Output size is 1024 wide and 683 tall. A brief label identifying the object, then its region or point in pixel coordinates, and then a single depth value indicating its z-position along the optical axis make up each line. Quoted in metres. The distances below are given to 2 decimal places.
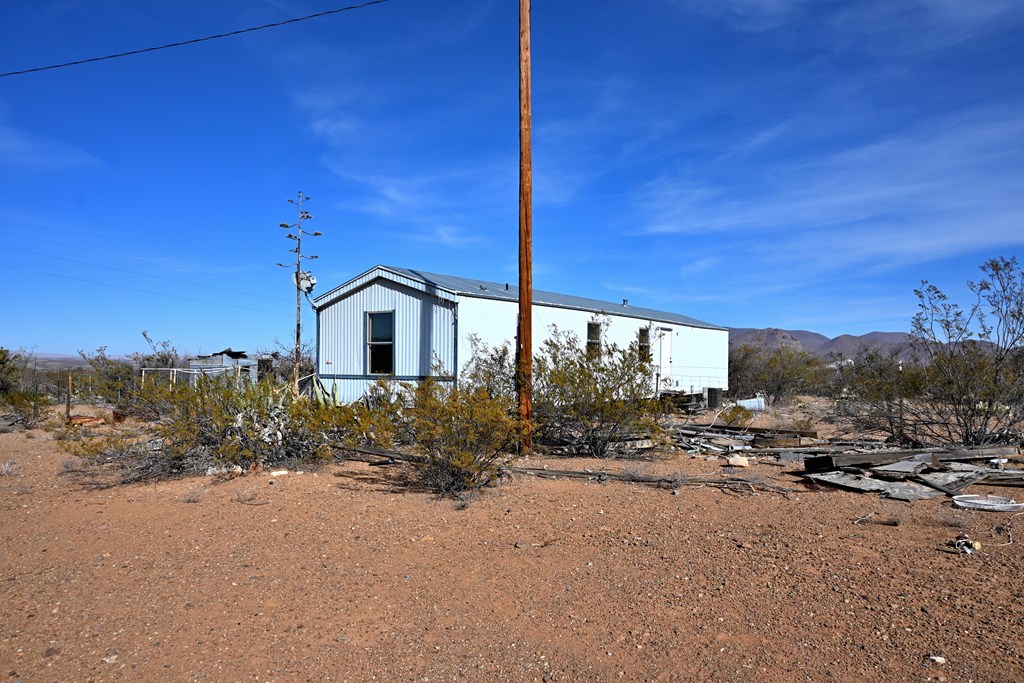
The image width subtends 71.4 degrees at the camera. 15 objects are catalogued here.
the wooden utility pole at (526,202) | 9.61
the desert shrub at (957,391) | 9.27
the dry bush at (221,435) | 8.09
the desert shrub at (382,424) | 7.68
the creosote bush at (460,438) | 7.02
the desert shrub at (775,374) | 23.72
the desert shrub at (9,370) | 17.78
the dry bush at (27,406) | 14.04
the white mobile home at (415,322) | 12.81
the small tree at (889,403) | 9.85
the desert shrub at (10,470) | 8.81
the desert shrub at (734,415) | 11.60
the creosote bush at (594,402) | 9.61
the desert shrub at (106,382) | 9.53
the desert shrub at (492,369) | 11.49
